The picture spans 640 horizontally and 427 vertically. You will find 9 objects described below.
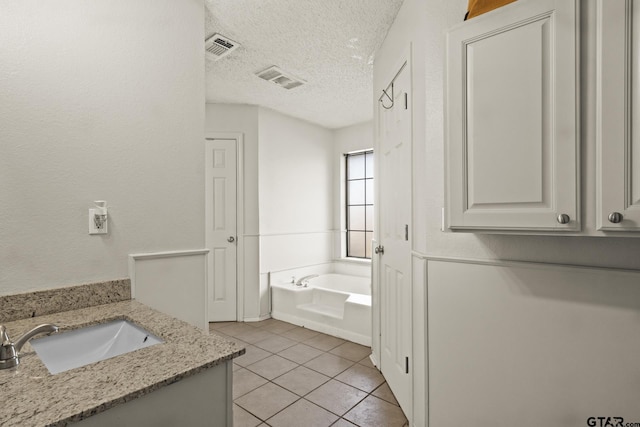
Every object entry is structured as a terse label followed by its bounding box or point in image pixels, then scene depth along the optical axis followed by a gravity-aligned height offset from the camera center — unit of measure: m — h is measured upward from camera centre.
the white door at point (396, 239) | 2.00 -0.20
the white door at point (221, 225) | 3.84 -0.16
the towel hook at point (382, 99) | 2.34 +0.83
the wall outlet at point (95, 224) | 1.47 -0.05
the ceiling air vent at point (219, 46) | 2.40 +1.23
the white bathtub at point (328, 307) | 3.20 -1.04
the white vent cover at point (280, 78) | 2.96 +1.23
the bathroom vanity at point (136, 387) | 0.72 -0.41
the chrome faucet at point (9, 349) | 0.91 -0.38
